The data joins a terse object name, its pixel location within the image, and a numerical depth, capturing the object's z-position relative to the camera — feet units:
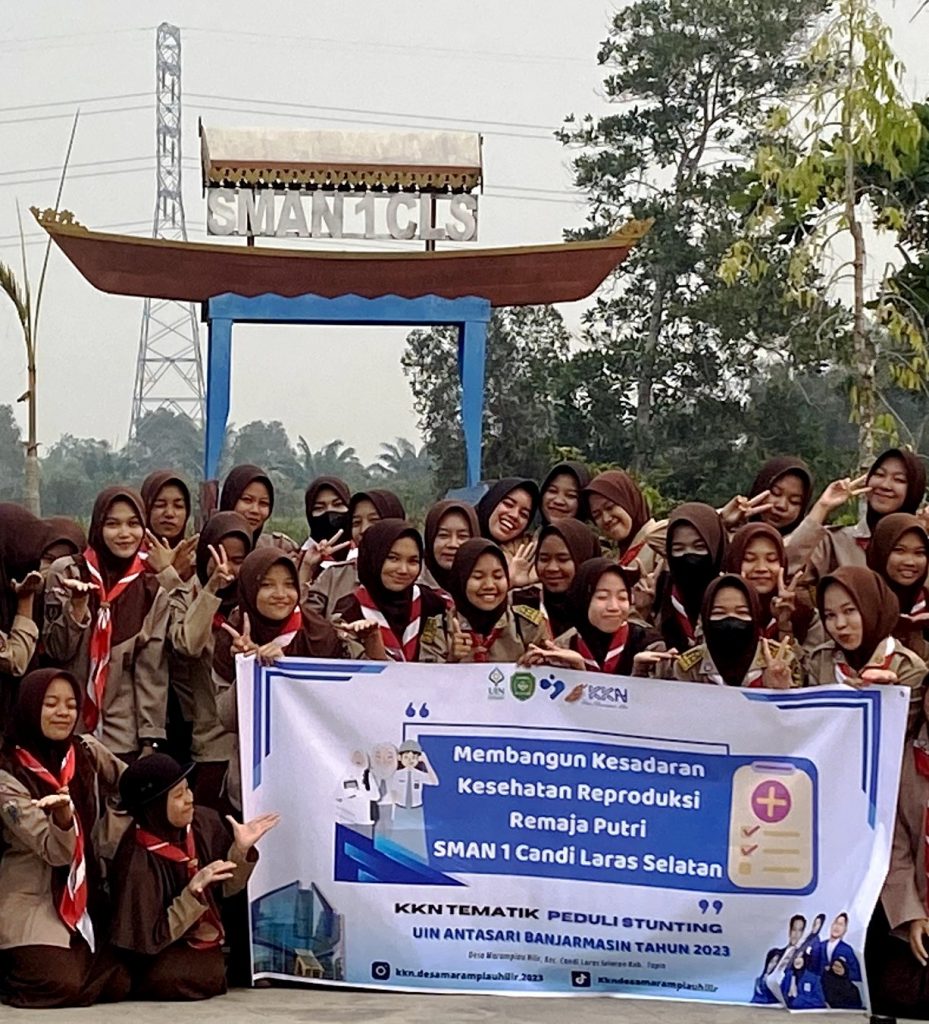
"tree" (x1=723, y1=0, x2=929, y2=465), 48.49
